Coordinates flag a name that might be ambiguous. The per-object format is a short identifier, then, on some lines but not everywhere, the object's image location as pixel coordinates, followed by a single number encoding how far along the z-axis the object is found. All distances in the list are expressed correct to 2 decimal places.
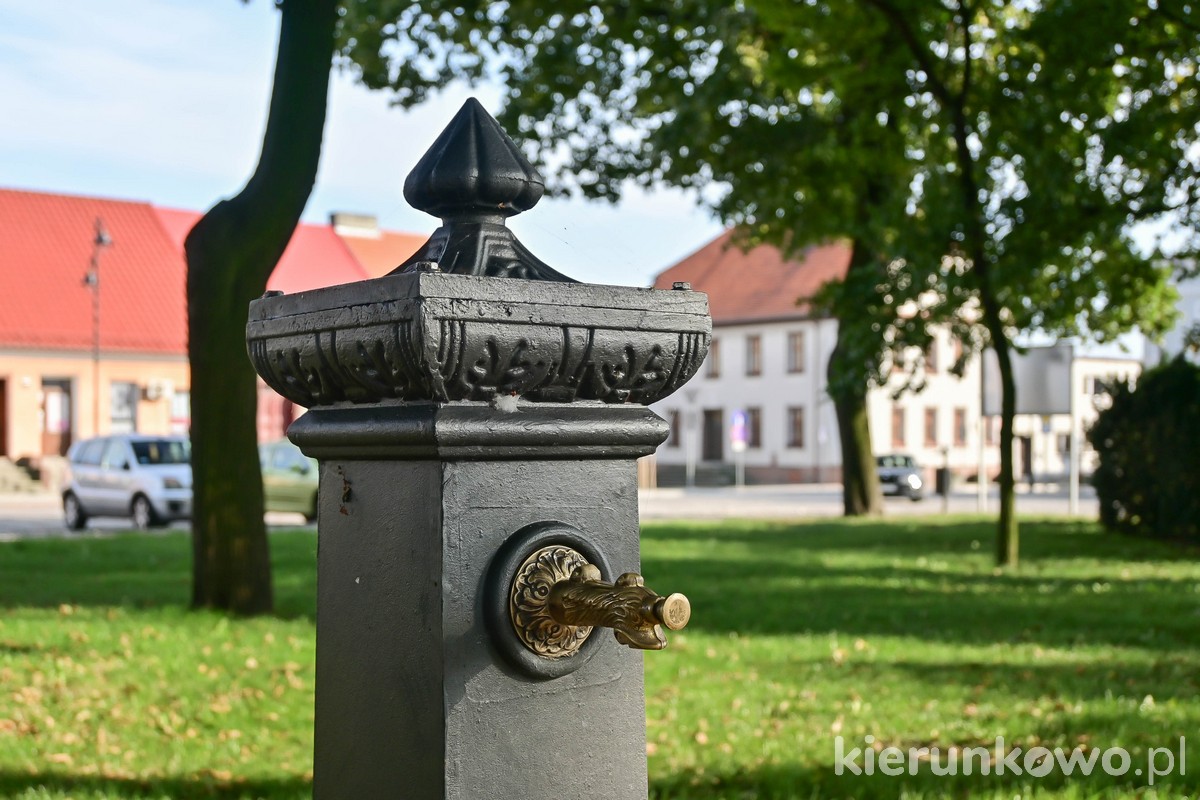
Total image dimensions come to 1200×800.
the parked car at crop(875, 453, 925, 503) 41.72
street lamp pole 36.50
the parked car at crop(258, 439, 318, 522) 23.92
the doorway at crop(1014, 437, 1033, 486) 60.38
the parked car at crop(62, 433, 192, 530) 22.86
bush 17.59
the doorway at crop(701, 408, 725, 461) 61.53
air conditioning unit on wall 42.12
